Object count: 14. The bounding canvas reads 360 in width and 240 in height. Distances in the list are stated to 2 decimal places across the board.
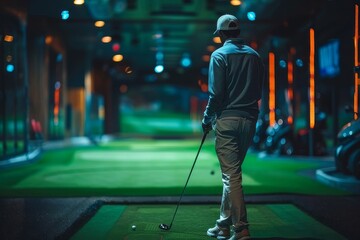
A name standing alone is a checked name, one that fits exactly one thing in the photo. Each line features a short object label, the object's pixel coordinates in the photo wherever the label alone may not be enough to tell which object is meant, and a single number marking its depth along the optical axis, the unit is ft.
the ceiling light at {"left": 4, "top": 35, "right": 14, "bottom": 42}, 41.23
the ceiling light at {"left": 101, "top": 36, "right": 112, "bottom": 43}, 71.13
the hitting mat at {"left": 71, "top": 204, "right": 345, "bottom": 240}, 15.81
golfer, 14.57
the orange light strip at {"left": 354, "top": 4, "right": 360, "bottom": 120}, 26.23
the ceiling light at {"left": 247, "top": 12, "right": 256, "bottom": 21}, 49.19
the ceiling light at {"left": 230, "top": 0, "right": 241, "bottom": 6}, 47.88
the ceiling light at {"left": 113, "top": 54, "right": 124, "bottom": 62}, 99.38
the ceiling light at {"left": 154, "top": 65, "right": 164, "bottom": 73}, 112.59
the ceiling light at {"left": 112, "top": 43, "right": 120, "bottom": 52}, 81.76
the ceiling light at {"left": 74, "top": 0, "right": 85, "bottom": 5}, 37.86
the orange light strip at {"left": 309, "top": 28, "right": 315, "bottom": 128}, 38.34
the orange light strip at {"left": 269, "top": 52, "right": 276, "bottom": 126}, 52.29
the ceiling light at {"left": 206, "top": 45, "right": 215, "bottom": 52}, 84.56
